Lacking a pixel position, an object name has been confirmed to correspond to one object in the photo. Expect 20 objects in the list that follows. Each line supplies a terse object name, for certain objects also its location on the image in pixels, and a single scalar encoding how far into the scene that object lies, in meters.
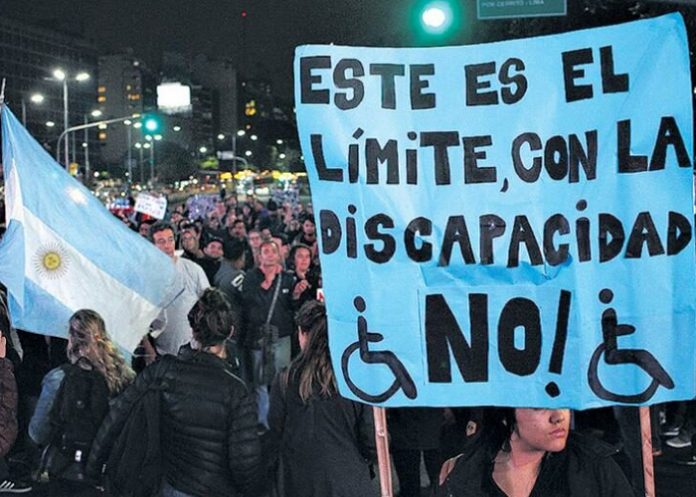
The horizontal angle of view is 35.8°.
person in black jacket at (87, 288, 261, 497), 4.74
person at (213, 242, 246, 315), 9.54
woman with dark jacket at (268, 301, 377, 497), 4.59
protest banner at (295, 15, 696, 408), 3.58
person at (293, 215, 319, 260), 14.47
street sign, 8.57
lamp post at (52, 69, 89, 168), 34.93
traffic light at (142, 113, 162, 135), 28.00
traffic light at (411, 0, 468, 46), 9.88
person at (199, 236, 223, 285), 10.81
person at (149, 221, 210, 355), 8.34
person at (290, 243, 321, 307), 9.34
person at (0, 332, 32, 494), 4.79
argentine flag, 6.92
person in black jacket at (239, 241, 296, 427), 9.15
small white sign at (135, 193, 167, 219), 15.81
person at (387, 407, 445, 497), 6.23
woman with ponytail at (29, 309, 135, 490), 5.66
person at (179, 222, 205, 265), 11.58
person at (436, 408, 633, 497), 3.39
